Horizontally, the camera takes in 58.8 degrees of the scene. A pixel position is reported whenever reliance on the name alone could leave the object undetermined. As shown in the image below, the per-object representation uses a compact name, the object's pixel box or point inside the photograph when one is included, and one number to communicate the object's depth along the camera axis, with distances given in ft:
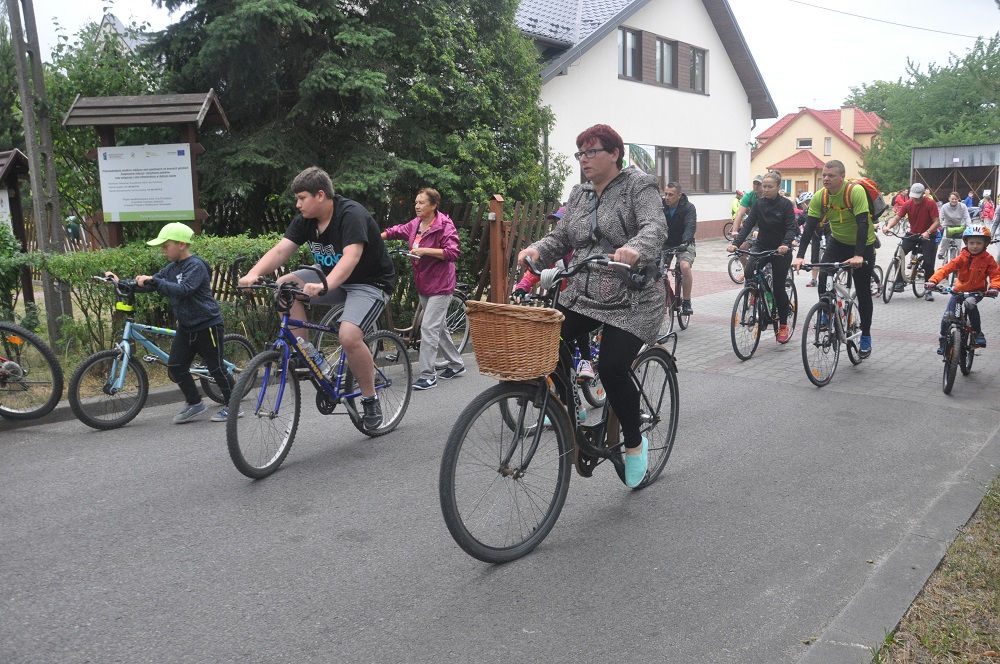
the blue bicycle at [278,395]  16.57
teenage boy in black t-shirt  18.16
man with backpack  26.53
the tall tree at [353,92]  37.14
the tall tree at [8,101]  55.21
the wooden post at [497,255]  35.96
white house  78.23
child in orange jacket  24.93
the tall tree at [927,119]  175.52
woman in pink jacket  26.55
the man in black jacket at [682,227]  35.50
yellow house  231.30
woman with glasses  13.94
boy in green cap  20.76
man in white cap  47.44
